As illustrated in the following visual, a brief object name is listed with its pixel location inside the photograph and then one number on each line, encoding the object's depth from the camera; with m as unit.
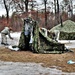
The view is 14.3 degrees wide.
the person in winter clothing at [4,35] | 20.44
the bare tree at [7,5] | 47.57
